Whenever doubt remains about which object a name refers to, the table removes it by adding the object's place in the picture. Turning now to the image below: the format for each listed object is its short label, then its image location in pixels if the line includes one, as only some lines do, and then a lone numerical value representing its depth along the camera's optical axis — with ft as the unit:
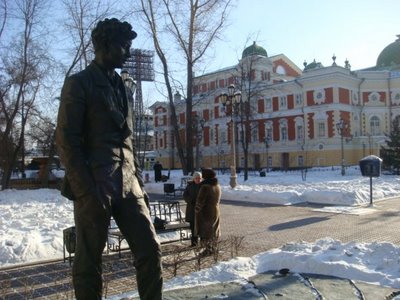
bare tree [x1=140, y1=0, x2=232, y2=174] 92.12
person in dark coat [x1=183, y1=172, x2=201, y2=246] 31.60
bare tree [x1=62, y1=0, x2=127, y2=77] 83.66
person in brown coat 29.25
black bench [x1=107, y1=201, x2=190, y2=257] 30.24
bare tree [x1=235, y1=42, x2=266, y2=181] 173.35
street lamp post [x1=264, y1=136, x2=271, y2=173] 184.30
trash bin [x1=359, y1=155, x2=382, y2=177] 52.65
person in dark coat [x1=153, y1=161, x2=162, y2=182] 96.63
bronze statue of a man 11.66
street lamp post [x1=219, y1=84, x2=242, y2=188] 74.43
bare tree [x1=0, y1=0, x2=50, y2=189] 82.89
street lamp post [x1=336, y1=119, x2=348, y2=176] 161.46
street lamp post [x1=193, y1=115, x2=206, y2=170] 158.58
